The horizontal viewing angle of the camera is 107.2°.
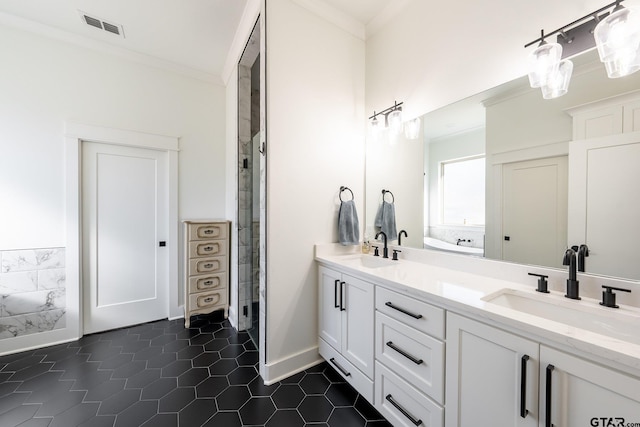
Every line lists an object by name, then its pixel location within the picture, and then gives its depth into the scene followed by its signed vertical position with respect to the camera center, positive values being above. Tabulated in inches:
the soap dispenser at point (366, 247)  87.8 -13.5
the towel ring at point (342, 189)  84.3 +7.9
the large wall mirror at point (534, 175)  41.2 +8.3
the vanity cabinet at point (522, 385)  27.7 -23.5
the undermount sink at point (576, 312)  34.9 -17.1
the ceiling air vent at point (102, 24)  84.1 +68.7
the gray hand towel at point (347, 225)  81.3 -4.9
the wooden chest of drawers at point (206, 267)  103.7 -26.1
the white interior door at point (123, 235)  96.7 -11.1
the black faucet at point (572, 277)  41.6 -11.7
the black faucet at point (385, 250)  78.9 -13.1
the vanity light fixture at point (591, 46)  38.1 +29.5
